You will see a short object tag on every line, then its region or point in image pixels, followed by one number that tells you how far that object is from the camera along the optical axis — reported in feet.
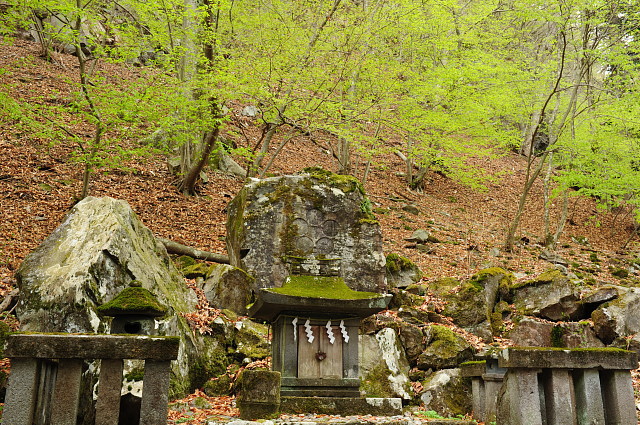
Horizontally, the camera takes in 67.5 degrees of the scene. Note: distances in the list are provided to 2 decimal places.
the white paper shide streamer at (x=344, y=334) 28.55
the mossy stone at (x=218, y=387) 28.78
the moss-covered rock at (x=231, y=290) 36.35
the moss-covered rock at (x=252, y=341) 32.37
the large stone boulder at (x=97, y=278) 23.99
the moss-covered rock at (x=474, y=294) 39.45
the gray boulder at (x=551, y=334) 36.35
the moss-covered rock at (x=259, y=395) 23.16
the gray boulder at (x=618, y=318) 35.86
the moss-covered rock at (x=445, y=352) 33.71
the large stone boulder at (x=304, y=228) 37.01
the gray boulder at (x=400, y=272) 45.58
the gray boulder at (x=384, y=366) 31.65
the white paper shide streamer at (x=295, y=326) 27.78
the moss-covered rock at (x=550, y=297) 39.40
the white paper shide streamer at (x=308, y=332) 27.86
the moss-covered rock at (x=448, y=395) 30.53
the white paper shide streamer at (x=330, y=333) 28.22
